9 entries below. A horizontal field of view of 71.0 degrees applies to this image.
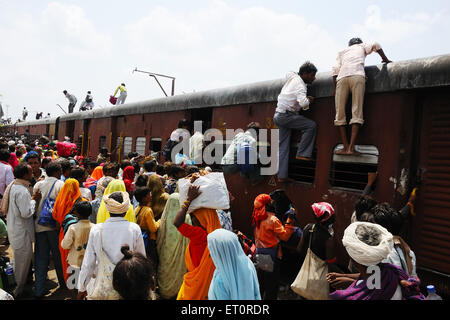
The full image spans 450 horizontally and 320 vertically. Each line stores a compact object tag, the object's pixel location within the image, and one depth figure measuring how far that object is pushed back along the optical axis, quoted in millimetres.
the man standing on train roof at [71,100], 18594
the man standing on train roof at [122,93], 13406
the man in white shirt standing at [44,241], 3963
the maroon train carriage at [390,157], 3246
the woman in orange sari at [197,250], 2500
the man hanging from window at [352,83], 3654
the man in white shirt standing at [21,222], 3793
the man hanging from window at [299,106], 4199
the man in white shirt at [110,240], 2541
